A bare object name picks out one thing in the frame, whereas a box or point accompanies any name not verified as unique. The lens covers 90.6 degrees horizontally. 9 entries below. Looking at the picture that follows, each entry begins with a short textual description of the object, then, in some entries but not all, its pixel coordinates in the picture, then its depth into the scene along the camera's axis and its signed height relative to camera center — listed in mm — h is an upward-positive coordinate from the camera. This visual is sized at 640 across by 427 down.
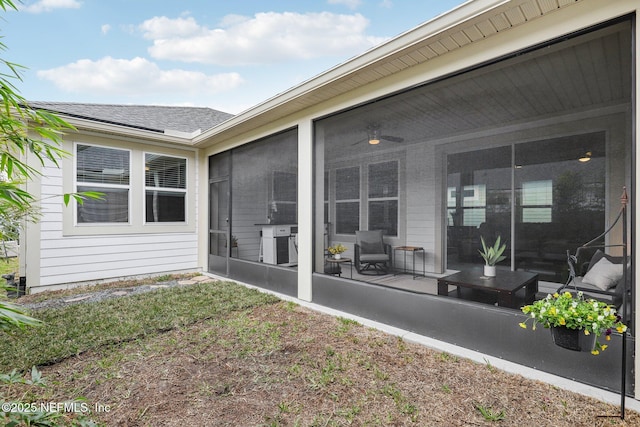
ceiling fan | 3663 +918
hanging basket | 1923 -770
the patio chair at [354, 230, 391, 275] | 3859 -495
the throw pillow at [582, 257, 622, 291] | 2496 -492
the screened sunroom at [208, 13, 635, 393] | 2439 +302
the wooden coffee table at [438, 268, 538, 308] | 2787 -657
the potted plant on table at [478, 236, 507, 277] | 3121 -410
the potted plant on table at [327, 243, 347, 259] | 4246 -484
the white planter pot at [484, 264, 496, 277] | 3141 -566
